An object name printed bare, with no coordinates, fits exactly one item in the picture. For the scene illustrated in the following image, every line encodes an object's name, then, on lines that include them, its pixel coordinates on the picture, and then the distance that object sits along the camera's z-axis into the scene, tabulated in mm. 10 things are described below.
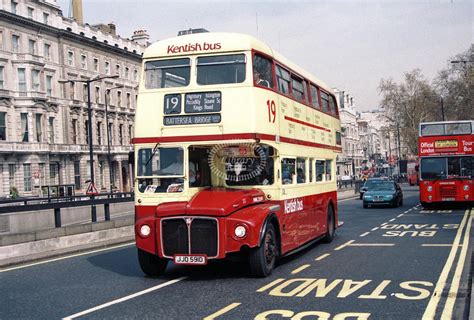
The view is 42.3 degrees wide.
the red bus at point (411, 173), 76250
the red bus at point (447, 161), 26875
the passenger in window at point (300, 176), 12820
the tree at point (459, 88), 71188
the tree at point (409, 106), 92188
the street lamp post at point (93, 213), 18766
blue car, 31859
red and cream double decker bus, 9938
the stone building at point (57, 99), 54406
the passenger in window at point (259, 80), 10773
